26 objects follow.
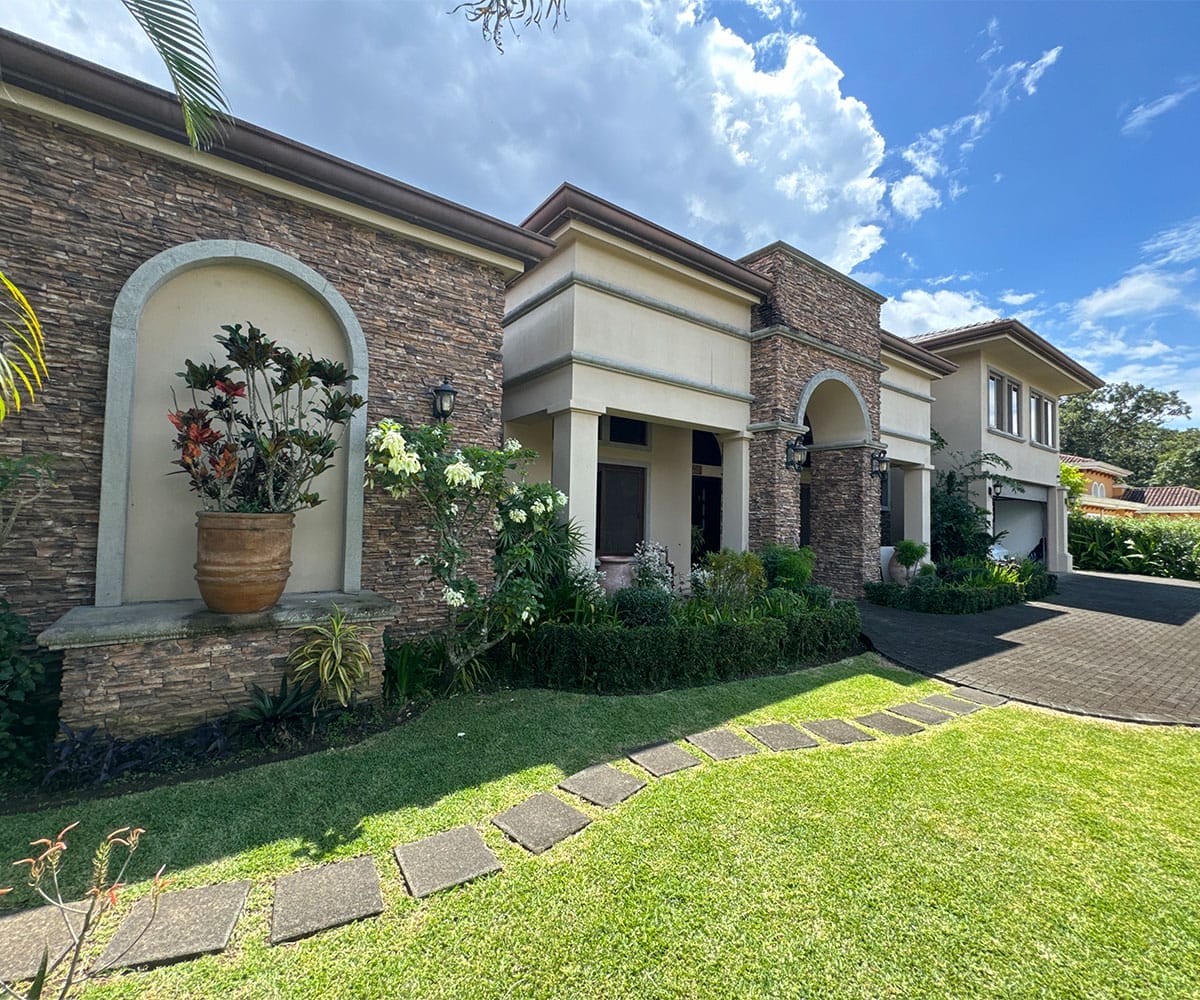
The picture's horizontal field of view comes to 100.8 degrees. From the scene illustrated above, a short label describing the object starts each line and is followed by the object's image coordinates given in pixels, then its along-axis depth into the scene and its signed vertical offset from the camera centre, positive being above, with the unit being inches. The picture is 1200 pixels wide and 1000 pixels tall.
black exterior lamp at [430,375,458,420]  230.7 +55.7
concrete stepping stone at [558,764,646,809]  131.1 -72.8
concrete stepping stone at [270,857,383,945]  89.3 -73.4
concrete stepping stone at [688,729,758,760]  158.1 -73.2
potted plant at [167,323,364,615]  165.2 +17.6
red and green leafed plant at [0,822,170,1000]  46.0 -74.0
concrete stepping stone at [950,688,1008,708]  209.8 -74.0
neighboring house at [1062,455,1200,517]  1026.1 +77.6
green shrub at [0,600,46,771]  140.1 -51.8
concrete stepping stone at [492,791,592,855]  113.3 -73.0
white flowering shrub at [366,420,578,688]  195.2 +1.9
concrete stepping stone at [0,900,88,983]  79.2 -73.1
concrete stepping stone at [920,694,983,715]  200.2 -74.1
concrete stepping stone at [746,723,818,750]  164.4 -73.3
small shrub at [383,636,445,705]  197.3 -63.1
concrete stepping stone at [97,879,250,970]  82.8 -73.4
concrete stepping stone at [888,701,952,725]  189.6 -73.8
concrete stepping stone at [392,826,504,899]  100.2 -73.3
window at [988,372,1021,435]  590.2 +152.2
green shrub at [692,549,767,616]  290.0 -34.8
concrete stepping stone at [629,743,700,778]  147.2 -72.9
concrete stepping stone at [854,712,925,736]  179.3 -73.8
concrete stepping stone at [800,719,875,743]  171.2 -73.5
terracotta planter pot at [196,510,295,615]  164.6 -14.8
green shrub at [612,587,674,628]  245.1 -43.0
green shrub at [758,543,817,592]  326.0 -28.0
